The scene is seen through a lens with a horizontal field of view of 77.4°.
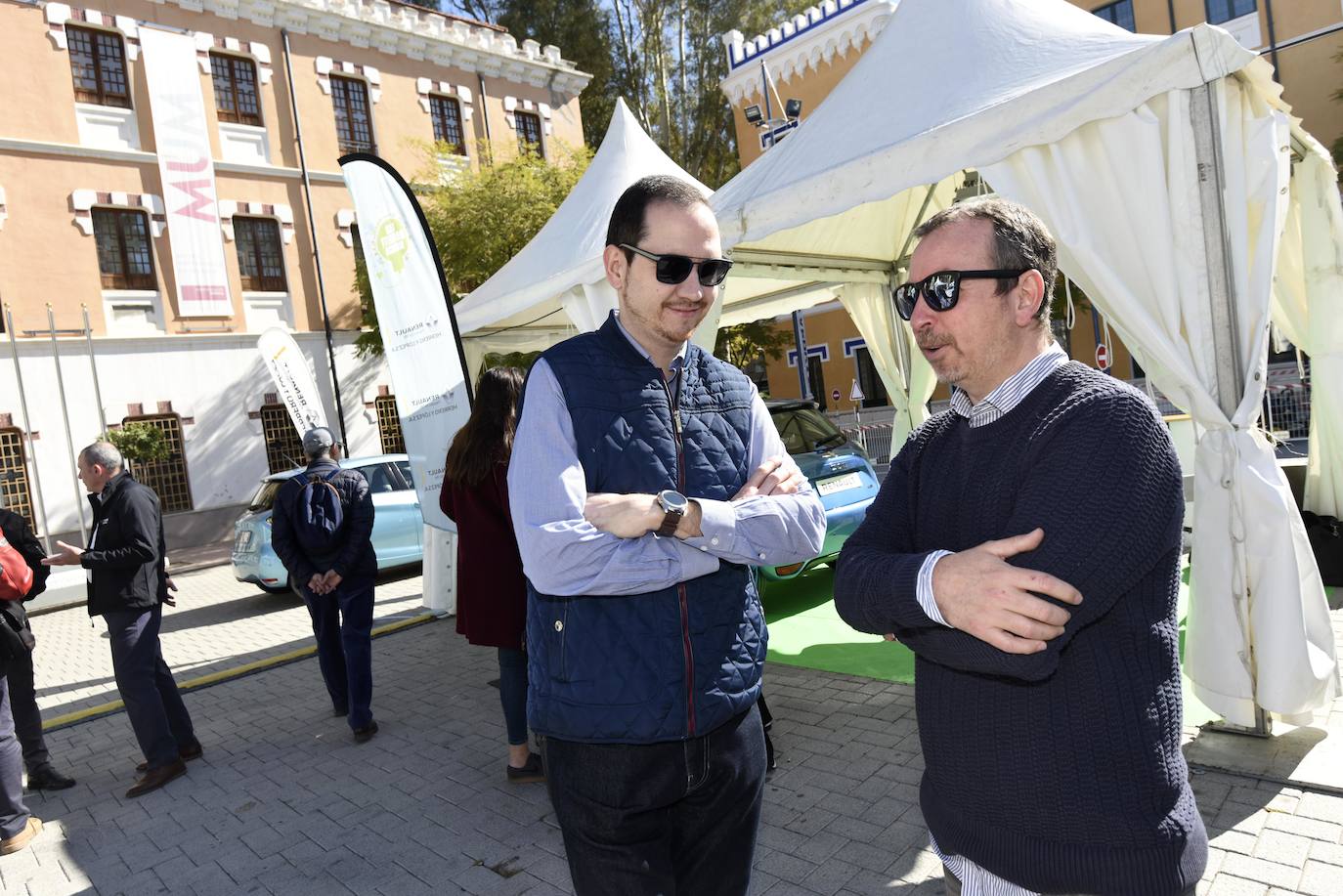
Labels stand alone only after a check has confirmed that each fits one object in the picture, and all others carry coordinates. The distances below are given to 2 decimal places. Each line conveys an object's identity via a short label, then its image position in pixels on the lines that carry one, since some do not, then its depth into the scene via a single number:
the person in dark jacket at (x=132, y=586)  4.38
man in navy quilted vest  1.73
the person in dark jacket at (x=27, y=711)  4.68
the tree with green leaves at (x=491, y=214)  16.38
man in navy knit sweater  1.30
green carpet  5.12
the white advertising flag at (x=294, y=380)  9.93
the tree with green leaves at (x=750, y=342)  18.02
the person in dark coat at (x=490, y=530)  3.84
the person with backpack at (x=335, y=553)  4.79
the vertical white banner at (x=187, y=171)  16.94
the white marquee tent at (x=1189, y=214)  3.36
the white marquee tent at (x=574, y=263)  6.00
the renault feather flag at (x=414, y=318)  5.96
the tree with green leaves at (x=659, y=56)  27.95
